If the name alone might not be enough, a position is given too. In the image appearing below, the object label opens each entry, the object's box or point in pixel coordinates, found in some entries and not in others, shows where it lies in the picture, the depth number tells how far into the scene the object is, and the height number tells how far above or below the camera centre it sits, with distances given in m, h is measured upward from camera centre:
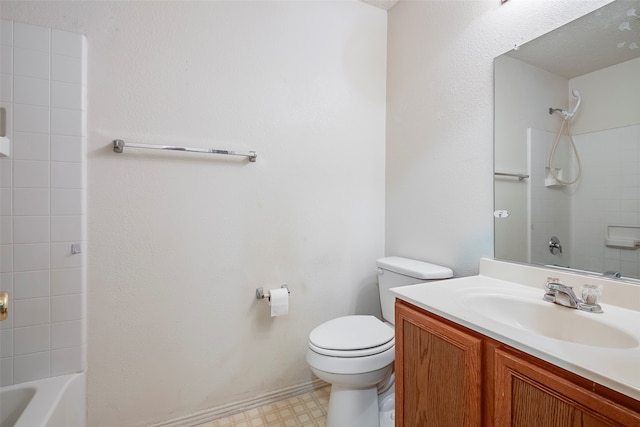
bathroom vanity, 0.55 -0.34
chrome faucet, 0.84 -0.26
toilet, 1.20 -0.64
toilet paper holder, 1.50 -0.44
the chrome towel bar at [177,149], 1.22 +0.31
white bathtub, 0.95 -0.69
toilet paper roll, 1.46 -0.47
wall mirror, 0.87 +0.25
